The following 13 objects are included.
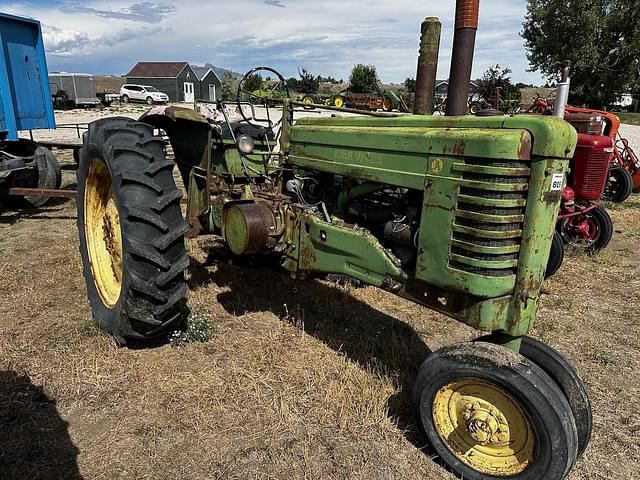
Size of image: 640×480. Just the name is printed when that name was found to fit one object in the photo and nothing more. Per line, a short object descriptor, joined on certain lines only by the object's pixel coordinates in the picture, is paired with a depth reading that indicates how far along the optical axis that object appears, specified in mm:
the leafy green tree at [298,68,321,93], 34538
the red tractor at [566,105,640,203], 7934
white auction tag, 2126
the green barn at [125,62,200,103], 49375
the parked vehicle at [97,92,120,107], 33406
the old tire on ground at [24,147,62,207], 6977
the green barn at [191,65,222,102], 51531
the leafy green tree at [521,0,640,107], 25734
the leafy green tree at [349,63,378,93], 40281
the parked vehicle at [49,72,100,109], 28984
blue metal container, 6516
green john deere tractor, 2129
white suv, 36938
